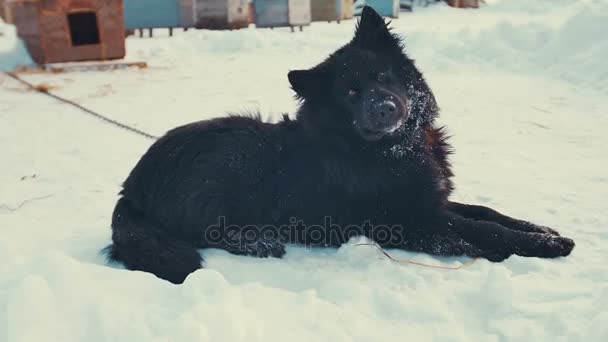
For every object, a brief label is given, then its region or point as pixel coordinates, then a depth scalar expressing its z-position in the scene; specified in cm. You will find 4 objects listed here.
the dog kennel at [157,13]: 1165
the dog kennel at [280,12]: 1241
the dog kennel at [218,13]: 1183
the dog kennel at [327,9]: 1433
